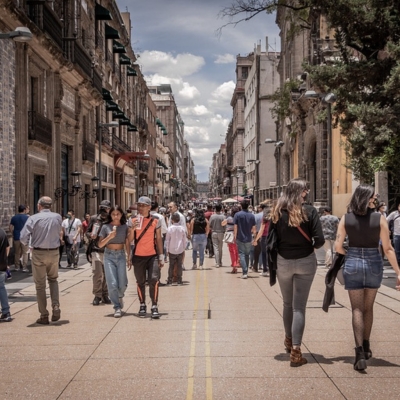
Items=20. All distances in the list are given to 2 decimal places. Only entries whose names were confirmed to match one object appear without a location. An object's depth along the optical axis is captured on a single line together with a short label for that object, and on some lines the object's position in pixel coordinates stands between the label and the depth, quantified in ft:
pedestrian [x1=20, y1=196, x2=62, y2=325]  27.48
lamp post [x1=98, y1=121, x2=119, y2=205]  89.61
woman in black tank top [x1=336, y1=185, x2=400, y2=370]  19.03
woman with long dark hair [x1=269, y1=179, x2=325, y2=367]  19.59
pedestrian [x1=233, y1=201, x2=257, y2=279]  47.31
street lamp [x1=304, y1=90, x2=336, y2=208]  65.39
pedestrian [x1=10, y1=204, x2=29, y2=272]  51.75
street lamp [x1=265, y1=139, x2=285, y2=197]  121.70
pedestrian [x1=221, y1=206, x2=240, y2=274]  50.01
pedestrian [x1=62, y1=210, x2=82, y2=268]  56.18
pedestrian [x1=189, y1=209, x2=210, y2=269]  51.57
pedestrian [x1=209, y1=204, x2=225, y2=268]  53.67
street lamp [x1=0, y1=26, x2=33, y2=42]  37.35
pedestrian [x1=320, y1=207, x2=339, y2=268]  50.83
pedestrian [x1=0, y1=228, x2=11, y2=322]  28.02
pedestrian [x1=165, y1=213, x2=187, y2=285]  42.63
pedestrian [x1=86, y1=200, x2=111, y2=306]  32.01
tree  56.75
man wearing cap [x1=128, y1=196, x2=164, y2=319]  28.84
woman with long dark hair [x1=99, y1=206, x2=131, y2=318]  29.04
